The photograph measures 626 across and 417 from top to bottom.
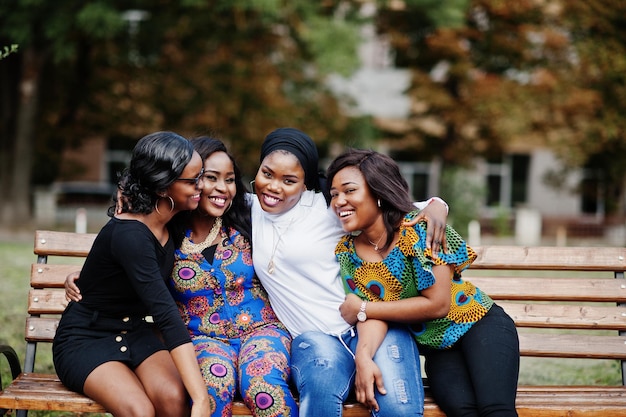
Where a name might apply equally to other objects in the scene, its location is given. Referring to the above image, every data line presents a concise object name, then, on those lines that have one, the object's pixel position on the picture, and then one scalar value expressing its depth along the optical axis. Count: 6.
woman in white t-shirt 3.54
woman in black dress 3.46
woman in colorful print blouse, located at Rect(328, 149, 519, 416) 3.65
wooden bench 4.31
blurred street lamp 18.25
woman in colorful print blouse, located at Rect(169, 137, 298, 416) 3.74
